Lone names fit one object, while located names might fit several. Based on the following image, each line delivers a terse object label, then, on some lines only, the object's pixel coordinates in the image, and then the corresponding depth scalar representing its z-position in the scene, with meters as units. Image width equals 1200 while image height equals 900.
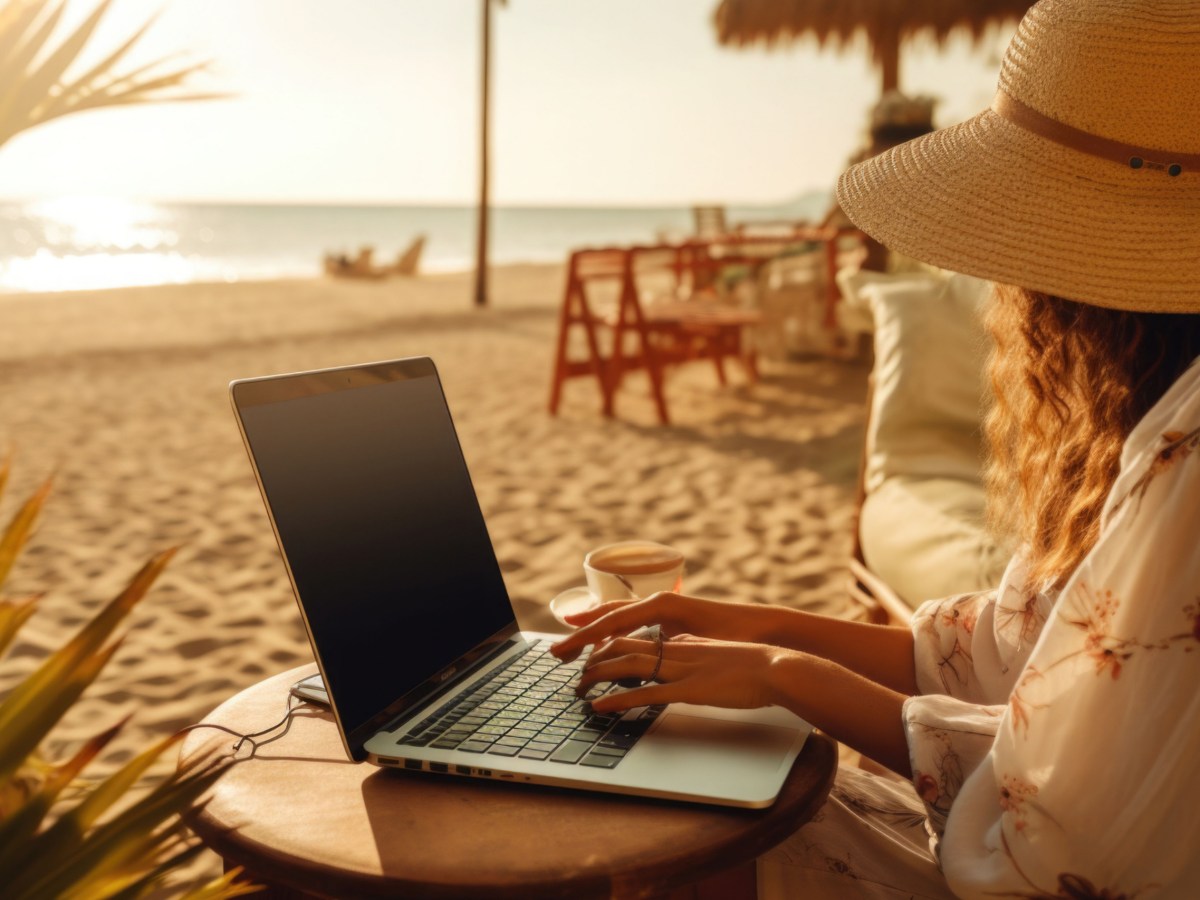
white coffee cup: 1.36
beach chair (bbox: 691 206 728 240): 13.27
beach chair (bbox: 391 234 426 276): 20.39
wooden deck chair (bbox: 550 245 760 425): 5.79
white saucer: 1.35
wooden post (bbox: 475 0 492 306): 13.55
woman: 0.79
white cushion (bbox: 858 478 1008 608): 2.21
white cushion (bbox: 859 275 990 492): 2.70
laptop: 0.95
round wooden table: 0.81
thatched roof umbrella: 7.24
